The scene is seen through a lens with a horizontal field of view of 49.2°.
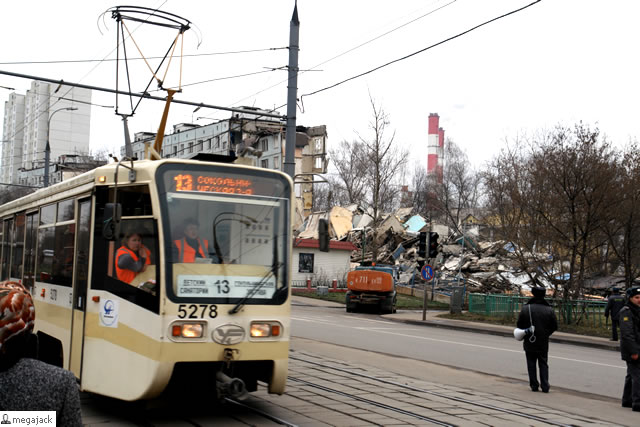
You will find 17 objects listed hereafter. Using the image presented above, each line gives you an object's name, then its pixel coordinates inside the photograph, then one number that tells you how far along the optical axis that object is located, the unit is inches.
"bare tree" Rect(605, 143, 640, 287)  969.5
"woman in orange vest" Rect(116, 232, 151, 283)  291.3
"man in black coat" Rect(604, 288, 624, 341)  808.3
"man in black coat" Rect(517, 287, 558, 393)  442.0
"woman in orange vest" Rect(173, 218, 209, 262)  286.5
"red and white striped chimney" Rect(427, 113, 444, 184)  4773.9
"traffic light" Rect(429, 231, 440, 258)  1070.4
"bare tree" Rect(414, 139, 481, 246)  3144.7
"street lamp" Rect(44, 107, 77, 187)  1138.3
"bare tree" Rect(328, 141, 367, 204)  2898.6
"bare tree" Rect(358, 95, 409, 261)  1803.6
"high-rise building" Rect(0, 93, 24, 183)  5064.0
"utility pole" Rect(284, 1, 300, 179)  596.7
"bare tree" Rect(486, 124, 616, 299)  987.3
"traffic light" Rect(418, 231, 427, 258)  1076.5
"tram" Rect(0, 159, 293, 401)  281.4
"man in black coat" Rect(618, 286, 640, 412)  389.7
